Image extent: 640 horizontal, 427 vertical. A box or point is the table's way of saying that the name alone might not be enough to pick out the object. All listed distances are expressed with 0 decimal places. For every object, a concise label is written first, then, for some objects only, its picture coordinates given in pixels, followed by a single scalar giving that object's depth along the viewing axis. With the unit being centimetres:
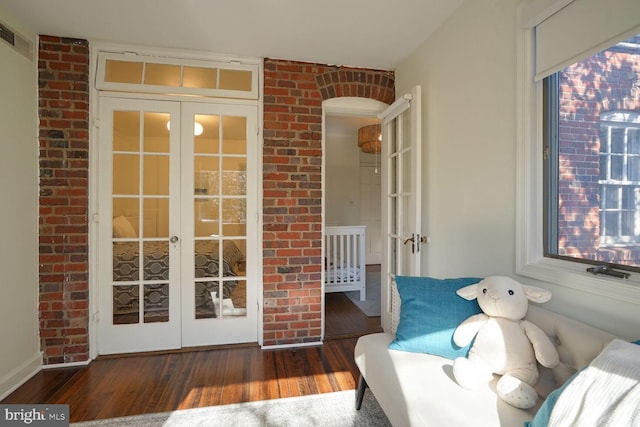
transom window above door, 246
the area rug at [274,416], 168
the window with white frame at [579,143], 116
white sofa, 105
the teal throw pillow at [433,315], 143
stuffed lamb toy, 114
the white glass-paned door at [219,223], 259
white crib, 400
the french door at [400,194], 227
